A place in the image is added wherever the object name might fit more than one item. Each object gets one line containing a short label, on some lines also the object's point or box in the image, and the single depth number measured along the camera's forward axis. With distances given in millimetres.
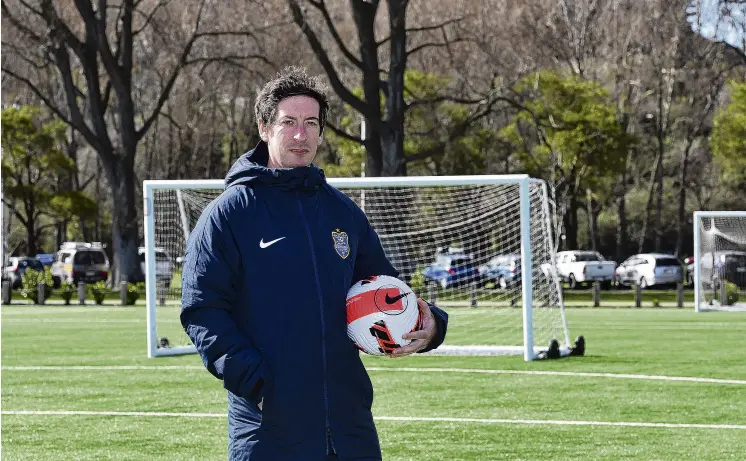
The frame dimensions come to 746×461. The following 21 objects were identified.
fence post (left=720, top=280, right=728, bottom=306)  33819
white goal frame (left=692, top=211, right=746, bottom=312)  32531
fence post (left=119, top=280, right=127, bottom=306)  40312
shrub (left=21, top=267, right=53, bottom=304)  42156
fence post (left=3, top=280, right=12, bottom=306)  41862
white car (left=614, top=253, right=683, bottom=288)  52625
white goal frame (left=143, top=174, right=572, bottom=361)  17734
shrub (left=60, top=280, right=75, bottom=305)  42081
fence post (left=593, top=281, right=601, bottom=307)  37672
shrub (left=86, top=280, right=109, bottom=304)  40938
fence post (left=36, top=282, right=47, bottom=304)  41253
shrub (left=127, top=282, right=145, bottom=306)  40500
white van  57531
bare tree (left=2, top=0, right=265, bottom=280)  45531
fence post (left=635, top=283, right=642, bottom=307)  37312
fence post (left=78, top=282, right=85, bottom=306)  40969
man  4602
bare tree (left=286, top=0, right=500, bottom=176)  41062
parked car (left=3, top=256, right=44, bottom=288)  58375
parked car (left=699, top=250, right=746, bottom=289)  33781
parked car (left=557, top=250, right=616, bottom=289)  52281
